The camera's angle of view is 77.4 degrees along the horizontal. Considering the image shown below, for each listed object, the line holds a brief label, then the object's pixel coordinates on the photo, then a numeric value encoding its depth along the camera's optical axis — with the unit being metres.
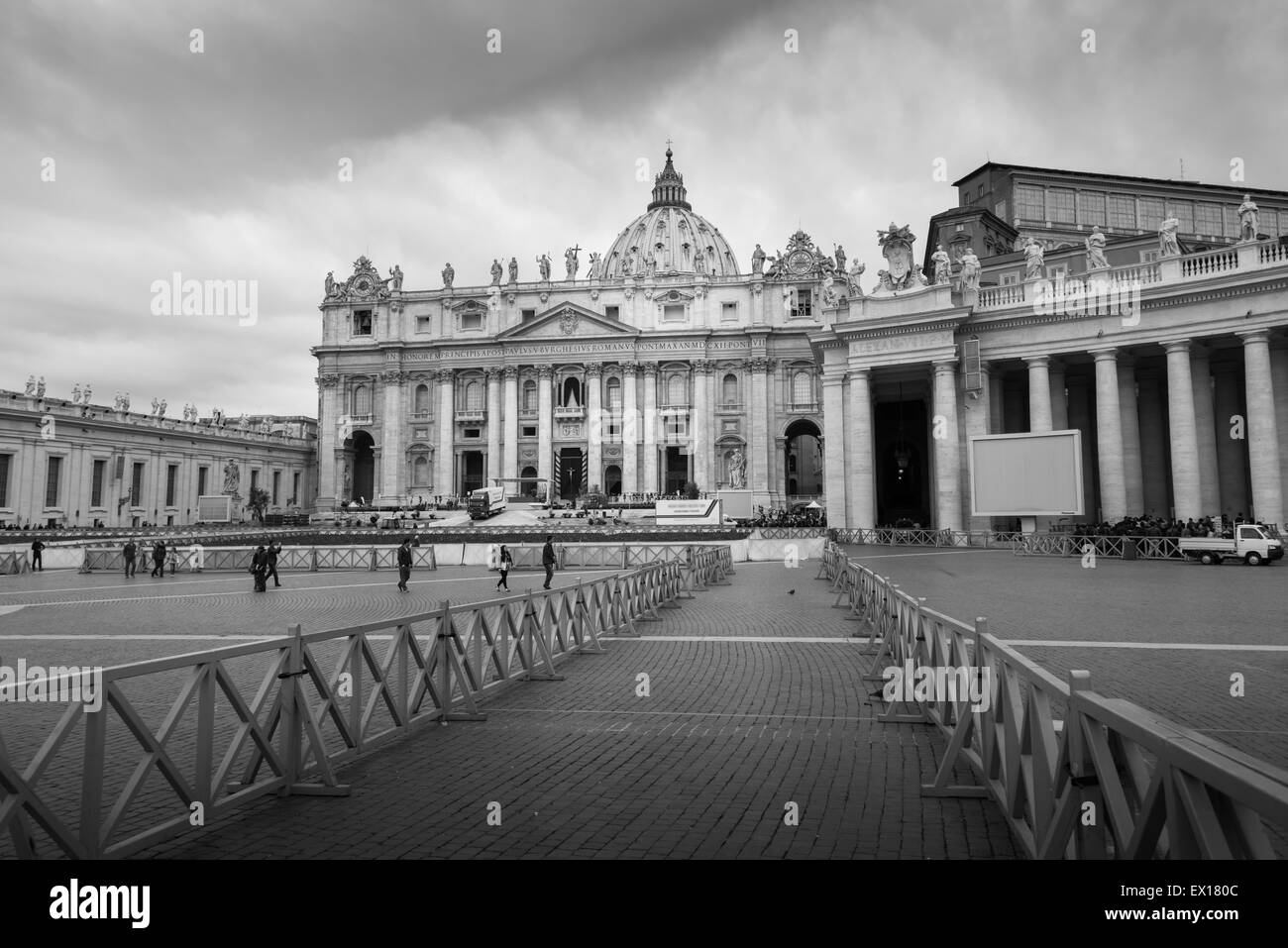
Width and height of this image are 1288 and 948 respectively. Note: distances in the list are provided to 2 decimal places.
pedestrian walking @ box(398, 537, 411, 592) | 22.05
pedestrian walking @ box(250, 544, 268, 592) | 22.31
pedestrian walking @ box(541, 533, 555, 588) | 21.62
